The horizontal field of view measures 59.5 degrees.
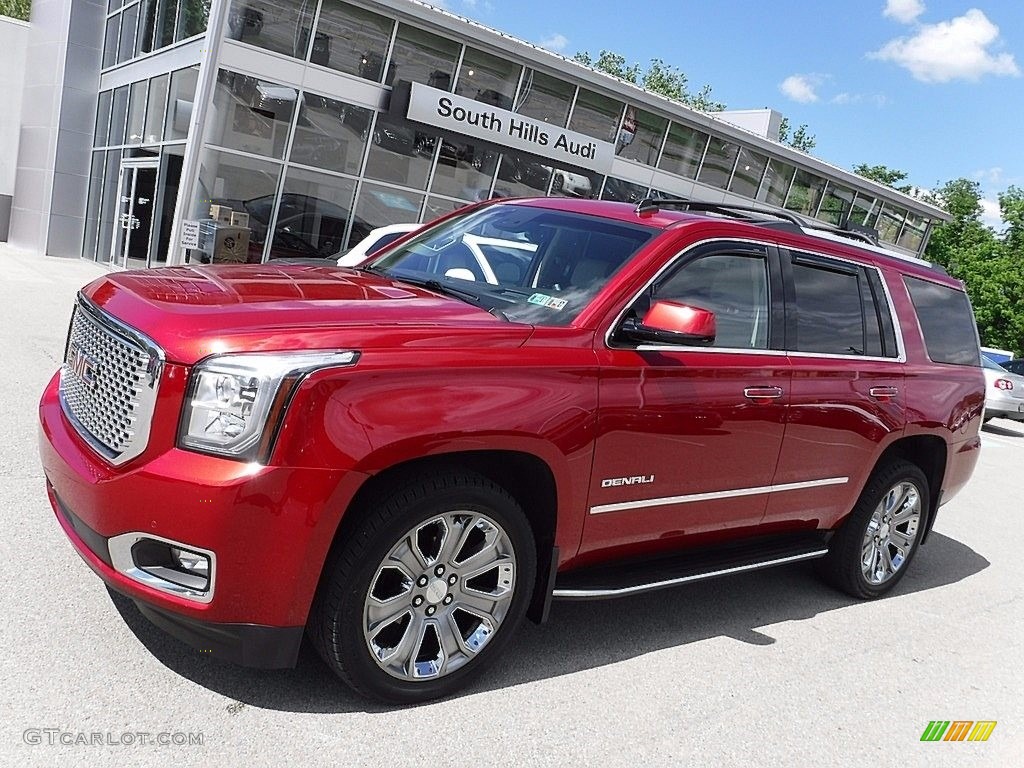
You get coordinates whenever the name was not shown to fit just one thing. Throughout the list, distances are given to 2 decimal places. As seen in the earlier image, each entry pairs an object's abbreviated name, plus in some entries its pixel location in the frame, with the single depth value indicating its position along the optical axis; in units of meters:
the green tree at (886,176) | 73.62
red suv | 2.77
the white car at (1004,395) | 16.70
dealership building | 16.17
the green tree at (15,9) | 52.09
